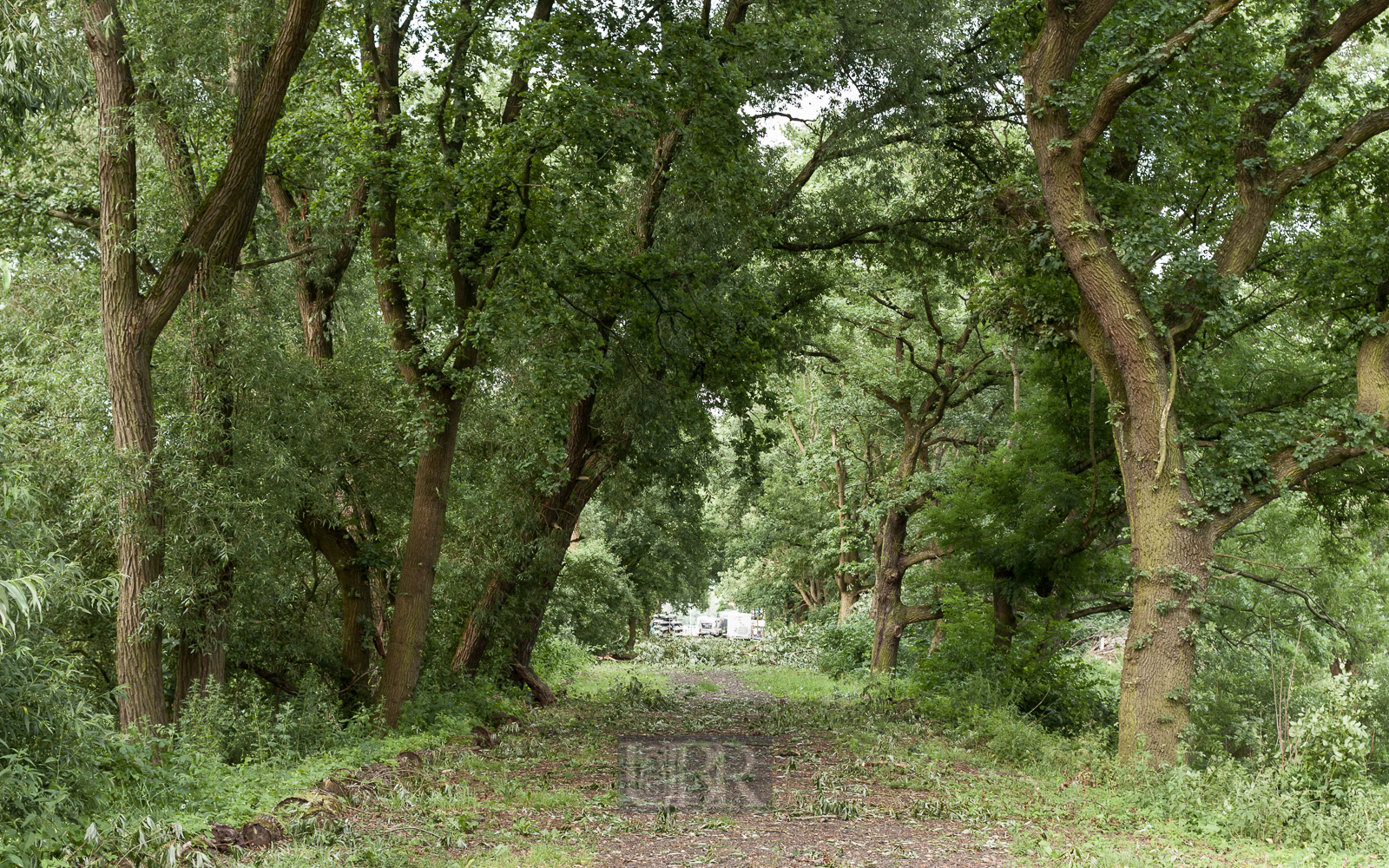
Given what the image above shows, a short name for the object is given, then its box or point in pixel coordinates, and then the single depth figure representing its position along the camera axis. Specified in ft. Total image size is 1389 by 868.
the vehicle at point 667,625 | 186.13
